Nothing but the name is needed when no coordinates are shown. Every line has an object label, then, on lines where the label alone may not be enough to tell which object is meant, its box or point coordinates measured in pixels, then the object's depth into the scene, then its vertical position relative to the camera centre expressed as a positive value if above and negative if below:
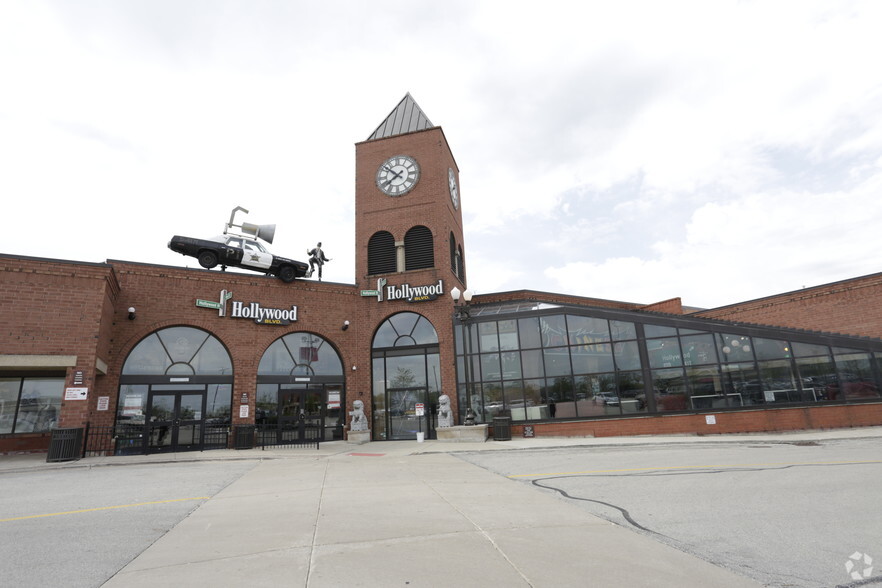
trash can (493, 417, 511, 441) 18.42 -0.56
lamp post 19.78 +3.61
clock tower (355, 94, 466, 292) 22.92 +9.98
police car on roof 19.39 +6.95
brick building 16.09 +2.25
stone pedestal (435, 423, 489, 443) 18.70 -0.68
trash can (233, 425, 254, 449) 17.77 -0.39
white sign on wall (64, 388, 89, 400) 14.48 +1.23
